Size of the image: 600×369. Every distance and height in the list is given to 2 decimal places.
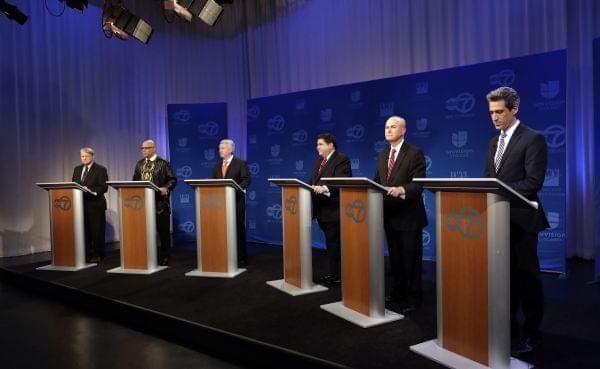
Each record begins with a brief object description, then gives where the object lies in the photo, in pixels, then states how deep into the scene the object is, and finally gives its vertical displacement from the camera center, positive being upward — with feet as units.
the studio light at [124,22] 22.12 +7.40
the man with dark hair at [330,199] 14.52 -0.75
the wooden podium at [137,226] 17.35 -1.71
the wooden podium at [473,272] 7.74 -1.74
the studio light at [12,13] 19.63 +7.21
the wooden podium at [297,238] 13.78 -1.85
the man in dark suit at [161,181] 18.79 -0.08
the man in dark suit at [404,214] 11.60 -1.02
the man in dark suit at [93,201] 19.80 -0.84
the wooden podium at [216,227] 16.38 -1.73
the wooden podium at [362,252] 10.65 -1.82
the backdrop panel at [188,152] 26.22 +1.45
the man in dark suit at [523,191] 8.34 -0.37
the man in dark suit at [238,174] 17.87 +0.11
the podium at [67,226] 18.45 -1.75
